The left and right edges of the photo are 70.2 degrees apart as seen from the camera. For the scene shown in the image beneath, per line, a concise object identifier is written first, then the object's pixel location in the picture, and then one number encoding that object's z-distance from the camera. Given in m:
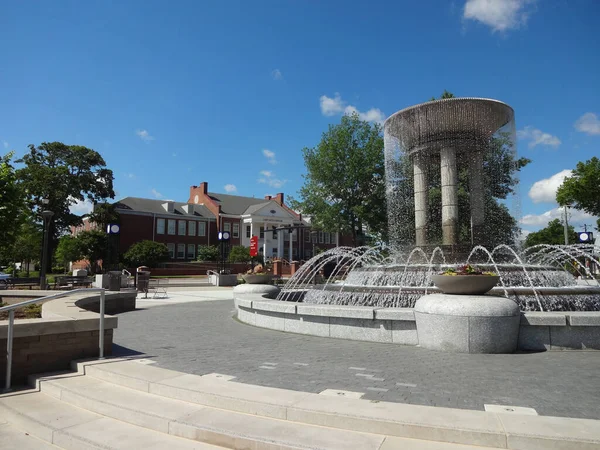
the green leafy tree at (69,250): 48.22
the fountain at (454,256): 7.45
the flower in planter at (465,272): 8.06
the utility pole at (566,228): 39.96
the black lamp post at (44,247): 18.75
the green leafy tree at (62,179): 49.88
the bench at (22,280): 30.80
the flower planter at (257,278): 15.07
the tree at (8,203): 20.23
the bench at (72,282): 22.23
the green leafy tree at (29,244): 53.41
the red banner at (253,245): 40.89
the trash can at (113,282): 22.92
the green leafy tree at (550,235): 89.19
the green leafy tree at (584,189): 35.38
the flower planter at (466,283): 7.82
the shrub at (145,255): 50.28
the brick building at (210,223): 59.84
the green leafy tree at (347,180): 43.19
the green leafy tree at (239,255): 56.58
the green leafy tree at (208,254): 58.94
